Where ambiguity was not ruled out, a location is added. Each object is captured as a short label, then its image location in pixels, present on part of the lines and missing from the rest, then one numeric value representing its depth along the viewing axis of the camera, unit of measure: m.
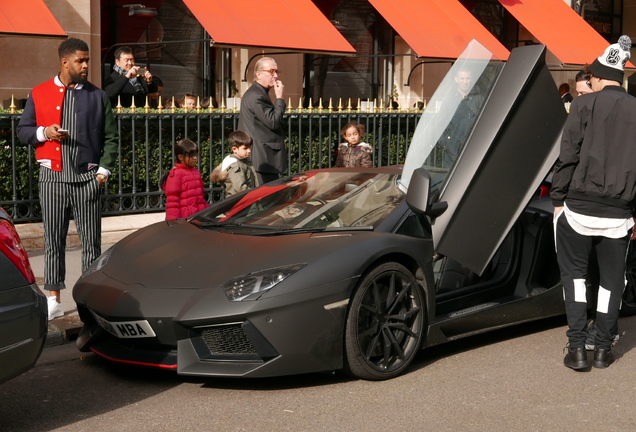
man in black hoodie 5.64
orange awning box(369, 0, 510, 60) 14.88
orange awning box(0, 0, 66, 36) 10.70
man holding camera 11.09
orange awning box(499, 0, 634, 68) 16.83
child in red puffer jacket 7.95
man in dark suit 9.20
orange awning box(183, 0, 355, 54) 12.46
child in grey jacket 8.48
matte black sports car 5.22
